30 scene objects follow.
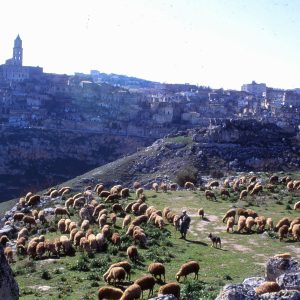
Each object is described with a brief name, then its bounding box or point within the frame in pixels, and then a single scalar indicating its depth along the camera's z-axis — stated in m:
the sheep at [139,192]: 37.73
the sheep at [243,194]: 36.38
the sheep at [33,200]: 37.66
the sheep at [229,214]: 28.53
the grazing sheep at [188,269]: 17.06
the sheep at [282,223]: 25.55
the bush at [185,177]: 51.84
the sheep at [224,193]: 37.69
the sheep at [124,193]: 37.50
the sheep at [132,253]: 19.83
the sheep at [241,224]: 25.91
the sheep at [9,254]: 21.99
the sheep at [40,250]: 21.75
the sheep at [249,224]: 25.98
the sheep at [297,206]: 31.90
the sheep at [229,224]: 26.12
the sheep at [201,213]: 30.13
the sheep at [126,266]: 17.31
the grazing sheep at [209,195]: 36.88
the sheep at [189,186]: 44.40
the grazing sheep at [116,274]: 16.44
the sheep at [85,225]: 25.87
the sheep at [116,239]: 22.50
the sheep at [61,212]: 30.64
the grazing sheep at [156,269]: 16.75
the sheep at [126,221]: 26.86
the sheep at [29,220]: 29.22
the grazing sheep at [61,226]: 26.66
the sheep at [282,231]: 24.04
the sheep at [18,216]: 31.77
